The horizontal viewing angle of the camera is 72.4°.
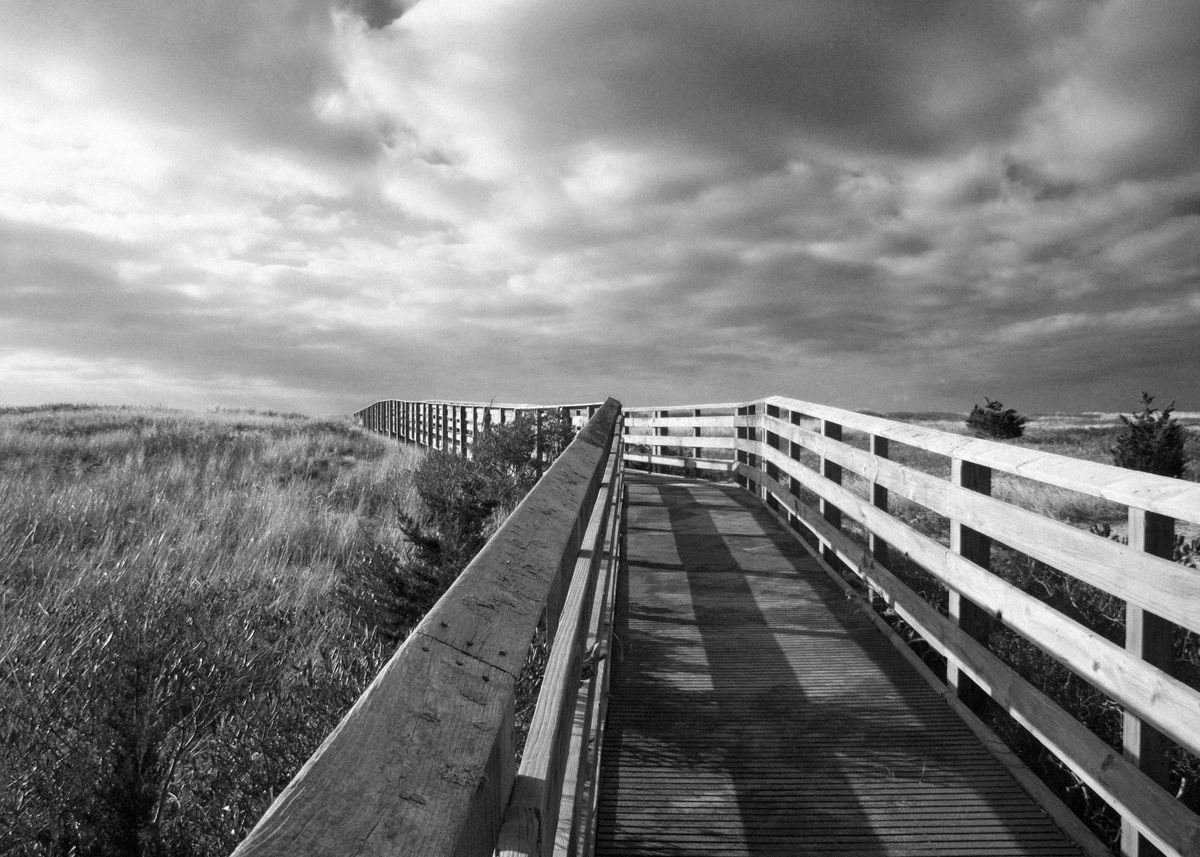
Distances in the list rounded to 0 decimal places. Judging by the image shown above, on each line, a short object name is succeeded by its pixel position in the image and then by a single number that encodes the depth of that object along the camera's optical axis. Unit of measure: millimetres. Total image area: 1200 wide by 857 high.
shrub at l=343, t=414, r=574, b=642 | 5992
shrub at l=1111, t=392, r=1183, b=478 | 13961
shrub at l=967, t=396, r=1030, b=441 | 26562
